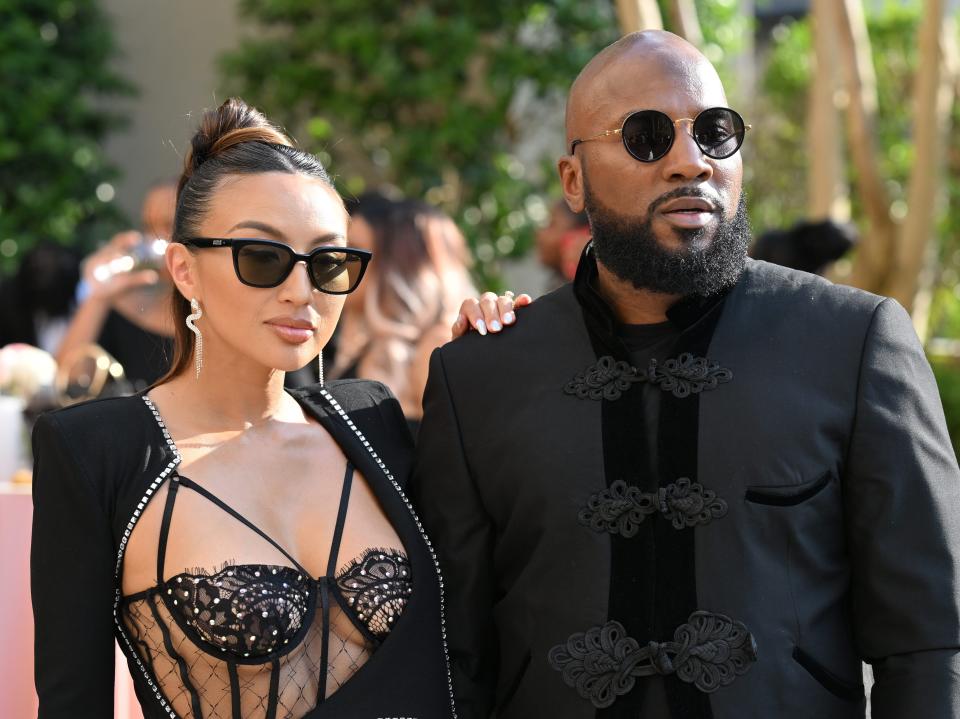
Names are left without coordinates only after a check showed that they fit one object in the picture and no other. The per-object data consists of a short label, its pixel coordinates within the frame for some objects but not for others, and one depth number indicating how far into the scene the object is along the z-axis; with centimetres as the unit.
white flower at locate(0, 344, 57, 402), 450
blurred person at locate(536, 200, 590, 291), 539
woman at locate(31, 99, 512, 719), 260
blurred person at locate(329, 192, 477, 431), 474
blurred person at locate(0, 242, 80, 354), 653
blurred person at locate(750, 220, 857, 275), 616
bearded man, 254
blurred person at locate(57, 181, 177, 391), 575
